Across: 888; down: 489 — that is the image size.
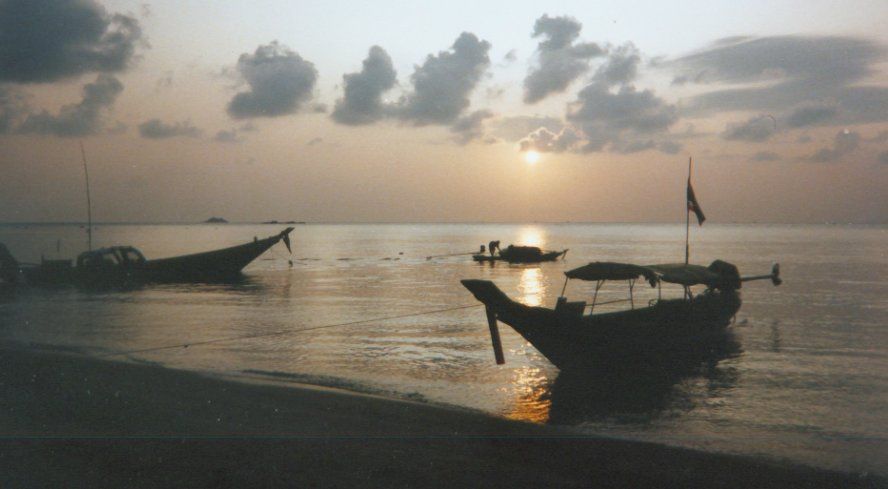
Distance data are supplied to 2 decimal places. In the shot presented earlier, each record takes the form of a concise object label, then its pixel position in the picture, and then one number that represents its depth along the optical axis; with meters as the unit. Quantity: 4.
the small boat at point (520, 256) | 70.75
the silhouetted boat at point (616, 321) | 14.55
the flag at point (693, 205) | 25.80
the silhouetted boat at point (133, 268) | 40.89
